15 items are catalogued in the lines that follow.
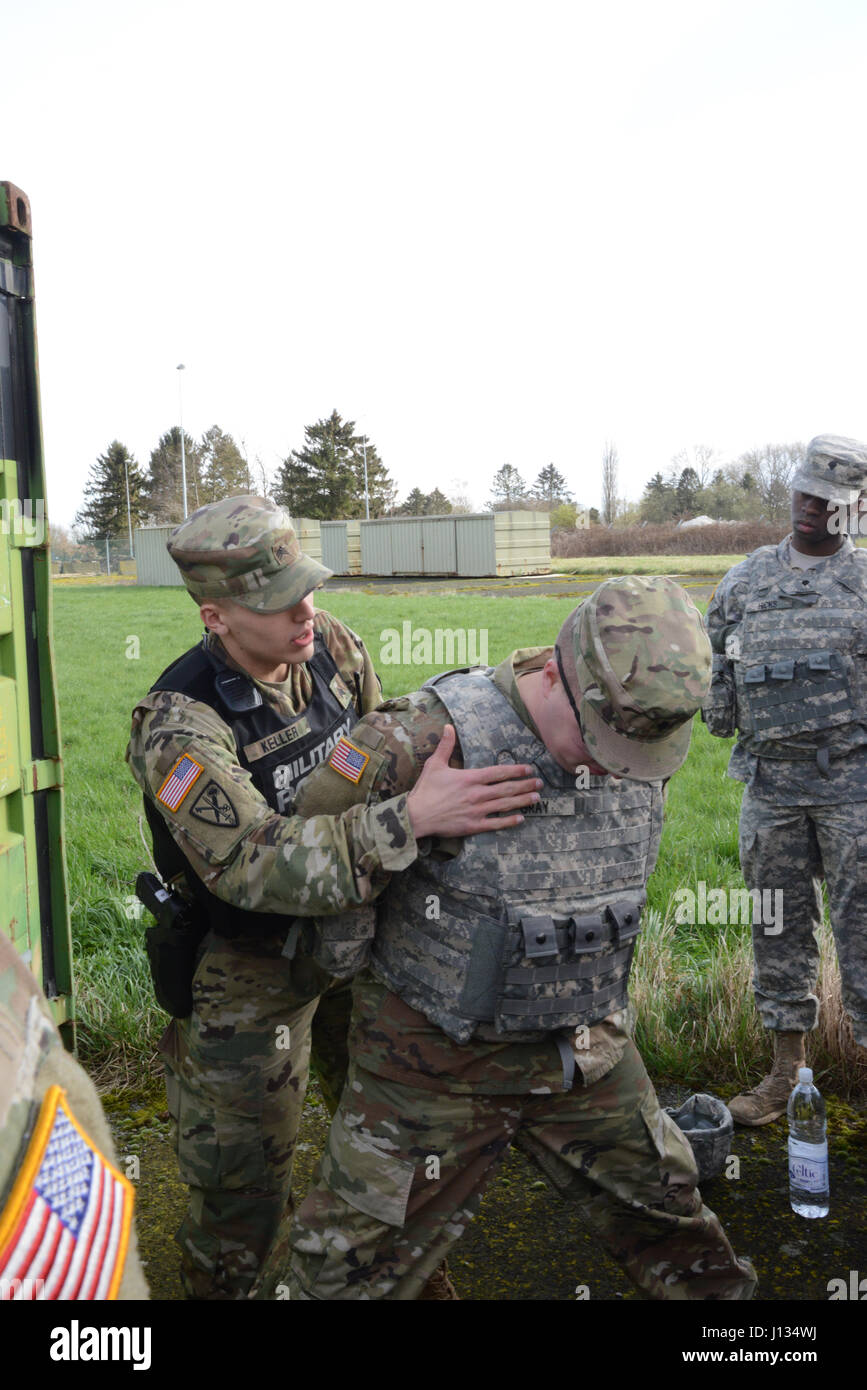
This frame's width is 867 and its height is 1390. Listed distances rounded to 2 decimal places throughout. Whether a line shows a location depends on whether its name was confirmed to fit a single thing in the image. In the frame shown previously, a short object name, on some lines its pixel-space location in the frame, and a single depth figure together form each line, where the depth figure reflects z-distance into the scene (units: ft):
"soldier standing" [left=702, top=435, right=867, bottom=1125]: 11.89
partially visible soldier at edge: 2.70
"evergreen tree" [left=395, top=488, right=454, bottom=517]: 207.51
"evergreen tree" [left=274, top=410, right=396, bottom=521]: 167.94
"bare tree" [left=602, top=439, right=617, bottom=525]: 190.19
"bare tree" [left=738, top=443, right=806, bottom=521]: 135.44
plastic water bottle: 9.91
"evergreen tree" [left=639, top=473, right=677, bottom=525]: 178.22
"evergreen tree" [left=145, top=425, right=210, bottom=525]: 190.19
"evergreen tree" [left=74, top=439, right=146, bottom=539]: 192.65
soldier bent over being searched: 6.52
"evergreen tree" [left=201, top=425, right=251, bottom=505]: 173.08
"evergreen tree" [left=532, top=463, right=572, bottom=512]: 260.81
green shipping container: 9.67
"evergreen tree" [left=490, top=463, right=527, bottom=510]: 236.43
